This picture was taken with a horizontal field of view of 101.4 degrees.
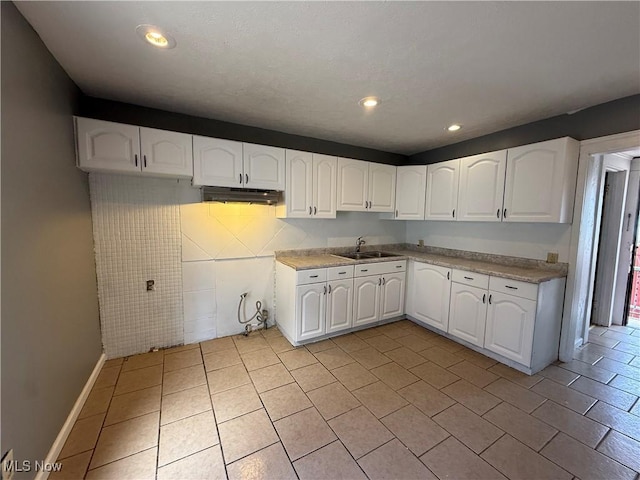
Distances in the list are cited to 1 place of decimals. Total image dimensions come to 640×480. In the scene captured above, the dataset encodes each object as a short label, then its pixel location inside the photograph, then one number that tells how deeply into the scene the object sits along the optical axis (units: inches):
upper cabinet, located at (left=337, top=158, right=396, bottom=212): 128.4
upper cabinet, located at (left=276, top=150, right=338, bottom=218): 114.8
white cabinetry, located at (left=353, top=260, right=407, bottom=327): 124.3
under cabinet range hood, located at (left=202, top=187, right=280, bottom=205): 99.3
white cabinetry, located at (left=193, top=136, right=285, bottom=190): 96.6
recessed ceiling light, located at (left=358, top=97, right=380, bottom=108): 86.6
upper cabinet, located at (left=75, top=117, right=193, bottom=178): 80.0
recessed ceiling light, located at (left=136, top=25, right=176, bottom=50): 55.4
